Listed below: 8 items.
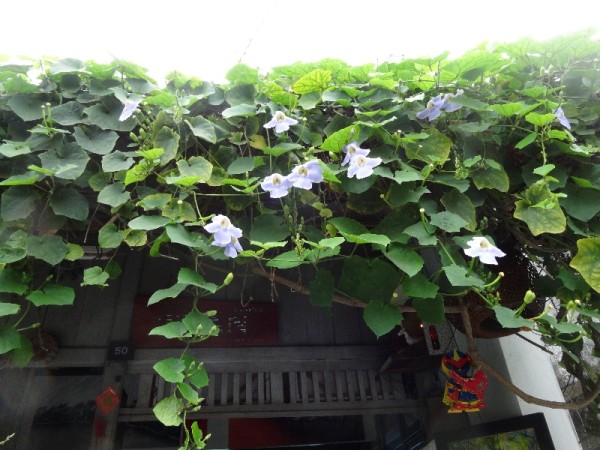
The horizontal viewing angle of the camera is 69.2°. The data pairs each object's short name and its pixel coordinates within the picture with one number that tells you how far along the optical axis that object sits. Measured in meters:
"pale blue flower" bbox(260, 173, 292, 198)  0.99
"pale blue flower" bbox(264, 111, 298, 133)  1.06
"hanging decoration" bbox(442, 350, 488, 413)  1.67
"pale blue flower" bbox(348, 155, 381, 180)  0.99
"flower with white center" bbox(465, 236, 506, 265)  0.89
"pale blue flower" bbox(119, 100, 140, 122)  1.06
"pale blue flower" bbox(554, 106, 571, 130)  1.13
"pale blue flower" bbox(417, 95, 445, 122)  1.14
